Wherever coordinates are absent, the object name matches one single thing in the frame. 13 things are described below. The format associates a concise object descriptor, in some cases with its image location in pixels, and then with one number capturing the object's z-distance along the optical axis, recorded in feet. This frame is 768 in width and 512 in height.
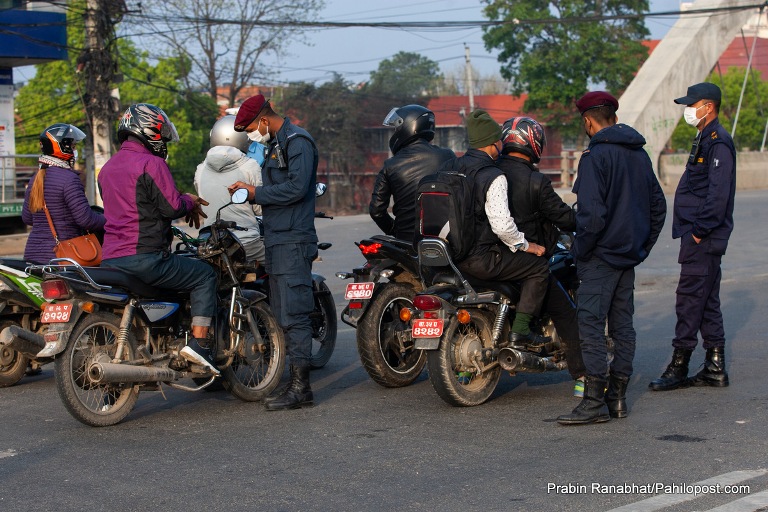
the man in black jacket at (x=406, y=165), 25.29
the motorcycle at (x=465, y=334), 21.43
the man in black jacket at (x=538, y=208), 21.84
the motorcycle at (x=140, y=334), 20.24
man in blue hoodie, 20.39
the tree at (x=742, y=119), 213.05
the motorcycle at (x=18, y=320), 24.08
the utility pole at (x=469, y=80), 193.18
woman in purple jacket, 24.77
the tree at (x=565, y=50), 189.26
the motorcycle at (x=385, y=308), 23.85
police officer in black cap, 23.09
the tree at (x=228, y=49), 182.09
